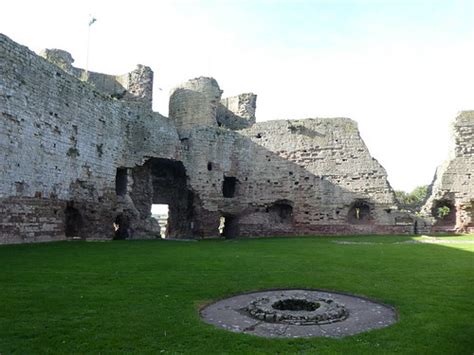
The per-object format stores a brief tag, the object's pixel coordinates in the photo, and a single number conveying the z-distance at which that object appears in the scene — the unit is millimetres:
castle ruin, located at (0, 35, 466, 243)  15562
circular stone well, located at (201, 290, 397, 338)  5336
